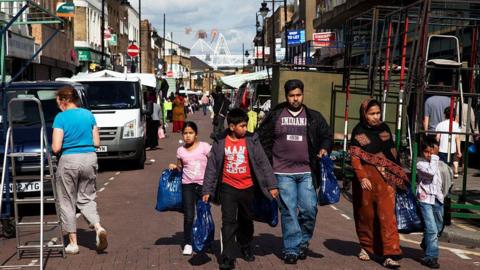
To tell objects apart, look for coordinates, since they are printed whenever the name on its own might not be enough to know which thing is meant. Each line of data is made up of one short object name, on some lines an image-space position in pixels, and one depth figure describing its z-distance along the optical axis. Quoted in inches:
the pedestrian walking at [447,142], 510.6
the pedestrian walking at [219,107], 922.0
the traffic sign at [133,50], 1819.4
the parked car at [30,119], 443.2
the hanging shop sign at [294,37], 1567.9
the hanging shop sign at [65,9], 1306.6
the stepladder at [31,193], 316.8
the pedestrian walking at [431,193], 308.8
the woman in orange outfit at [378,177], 301.4
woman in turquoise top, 319.6
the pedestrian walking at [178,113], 1234.0
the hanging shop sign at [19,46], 1061.3
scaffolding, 380.8
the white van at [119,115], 697.6
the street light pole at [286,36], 1403.8
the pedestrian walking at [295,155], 303.4
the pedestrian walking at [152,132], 979.9
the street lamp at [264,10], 1622.8
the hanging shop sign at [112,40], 2102.6
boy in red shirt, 292.8
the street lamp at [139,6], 2308.6
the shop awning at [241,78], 1174.3
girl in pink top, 320.2
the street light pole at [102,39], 1506.5
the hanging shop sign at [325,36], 1380.4
